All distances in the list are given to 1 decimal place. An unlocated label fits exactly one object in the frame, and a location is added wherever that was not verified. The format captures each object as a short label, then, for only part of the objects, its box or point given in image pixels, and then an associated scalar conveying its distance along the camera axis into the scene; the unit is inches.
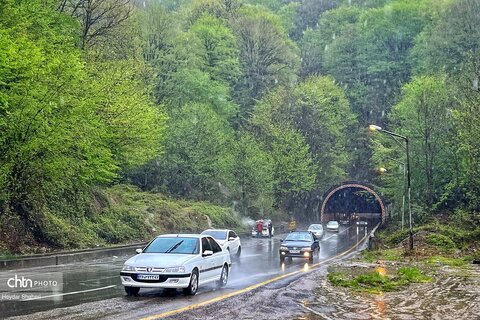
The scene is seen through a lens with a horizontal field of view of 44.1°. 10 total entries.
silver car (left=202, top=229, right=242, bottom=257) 1235.1
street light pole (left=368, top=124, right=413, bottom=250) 1394.3
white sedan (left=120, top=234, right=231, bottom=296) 571.2
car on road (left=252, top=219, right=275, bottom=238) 2329.0
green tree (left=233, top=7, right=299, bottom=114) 3248.0
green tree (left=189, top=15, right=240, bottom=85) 2974.9
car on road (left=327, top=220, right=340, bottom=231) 3038.9
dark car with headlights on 1273.4
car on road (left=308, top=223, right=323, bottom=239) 2415.6
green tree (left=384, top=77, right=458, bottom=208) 2225.6
